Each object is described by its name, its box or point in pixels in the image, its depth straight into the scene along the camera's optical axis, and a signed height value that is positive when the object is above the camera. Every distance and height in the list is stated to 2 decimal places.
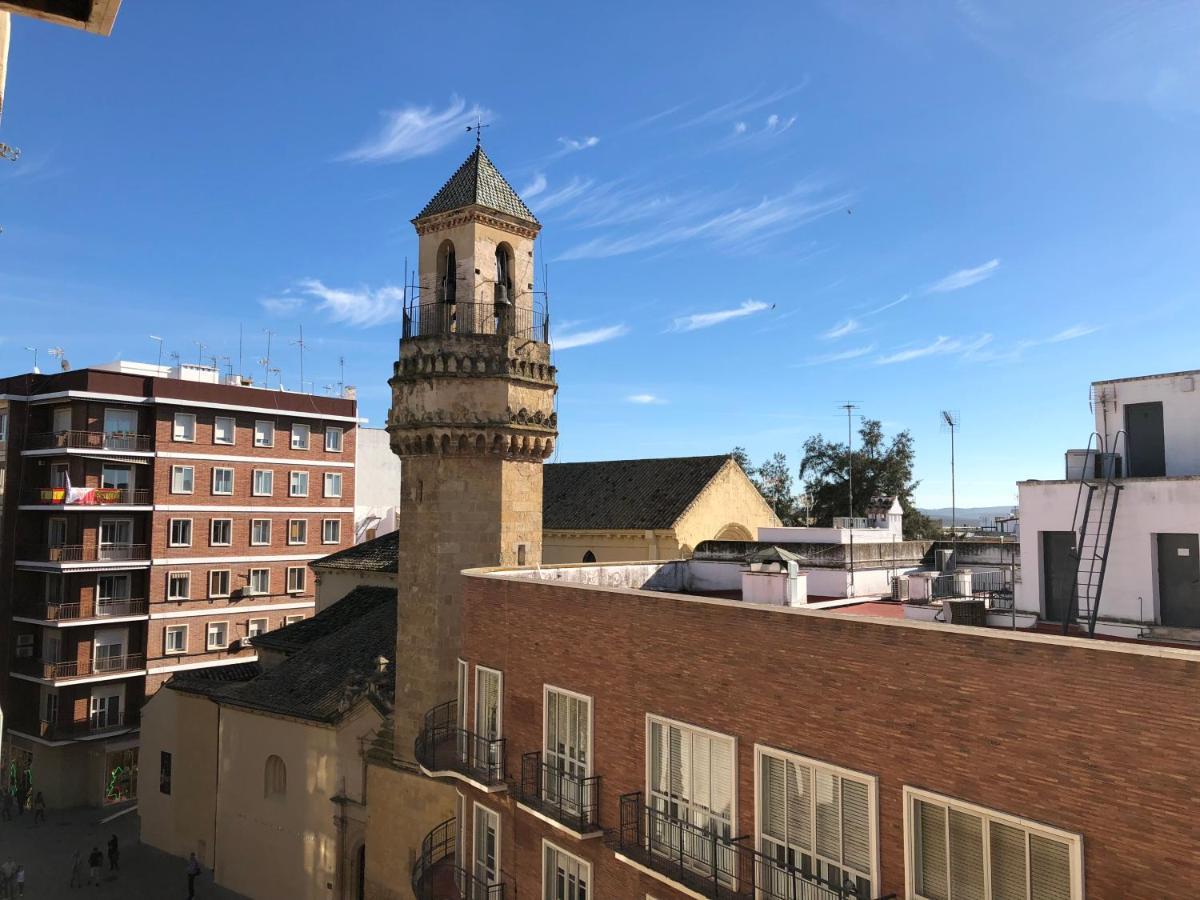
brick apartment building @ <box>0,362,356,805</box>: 41.88 -2.67
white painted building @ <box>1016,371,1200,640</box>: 15.49 -0.30
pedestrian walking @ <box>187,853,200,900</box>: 30.62 -13.63
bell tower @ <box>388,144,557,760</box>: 24.69 +2.43
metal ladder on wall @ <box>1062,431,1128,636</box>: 16.28 -0.65
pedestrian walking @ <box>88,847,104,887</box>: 32.84 -14.17
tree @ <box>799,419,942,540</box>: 64.19 +1.88
